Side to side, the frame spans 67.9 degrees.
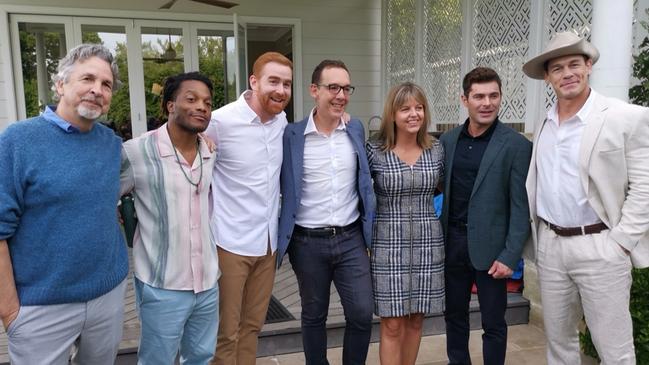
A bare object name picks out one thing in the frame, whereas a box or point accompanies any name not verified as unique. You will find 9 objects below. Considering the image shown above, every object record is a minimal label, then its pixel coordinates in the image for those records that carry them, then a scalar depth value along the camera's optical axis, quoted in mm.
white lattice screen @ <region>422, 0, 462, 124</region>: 4789
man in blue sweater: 1485
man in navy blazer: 2236
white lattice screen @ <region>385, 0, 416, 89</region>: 5637
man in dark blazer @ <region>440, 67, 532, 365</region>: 2252
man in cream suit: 1969
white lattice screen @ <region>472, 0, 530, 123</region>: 3805
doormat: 3256
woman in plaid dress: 2277
